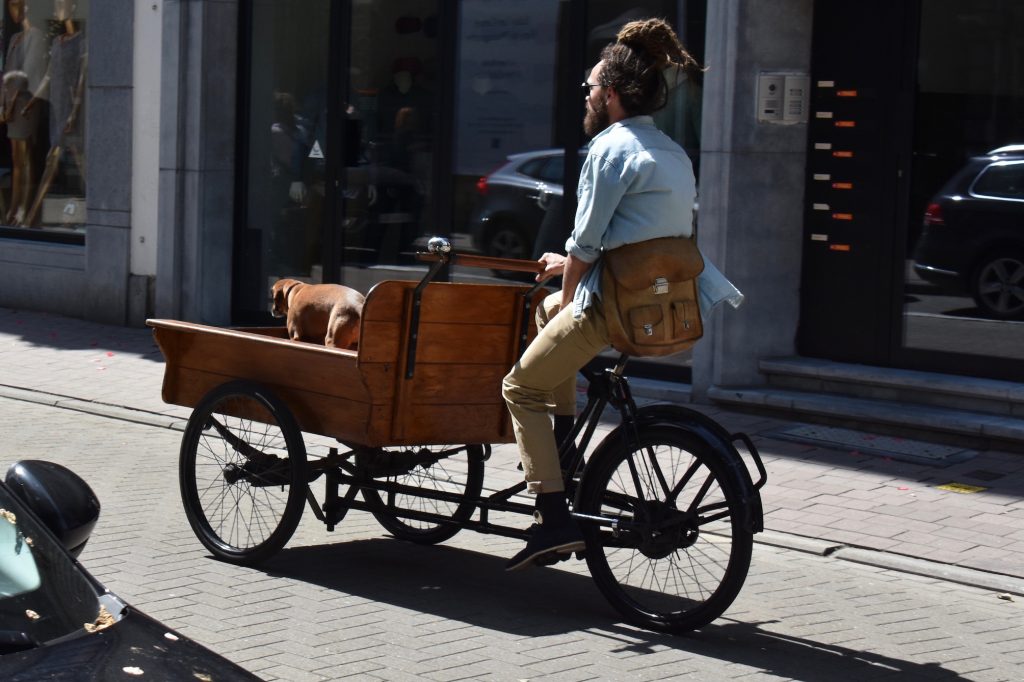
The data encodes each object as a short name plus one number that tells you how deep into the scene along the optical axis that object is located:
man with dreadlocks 5.32
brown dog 6.21
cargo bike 5.47
